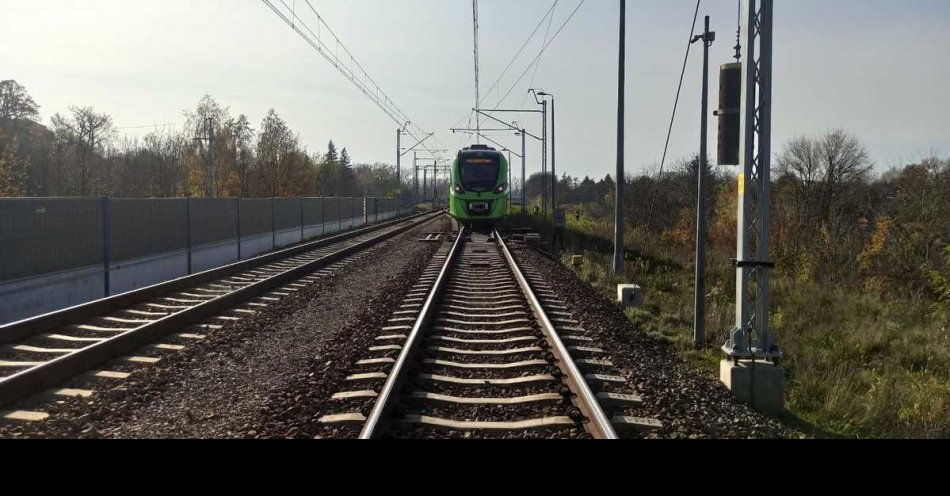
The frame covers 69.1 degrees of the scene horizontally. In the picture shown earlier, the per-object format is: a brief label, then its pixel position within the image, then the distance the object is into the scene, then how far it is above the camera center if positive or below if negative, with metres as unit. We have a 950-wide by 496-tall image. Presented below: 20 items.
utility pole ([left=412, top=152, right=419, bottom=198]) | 86.38 +4.82
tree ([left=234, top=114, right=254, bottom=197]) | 55.75 +5.02
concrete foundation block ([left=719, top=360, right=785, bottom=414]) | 6.45 -1.61
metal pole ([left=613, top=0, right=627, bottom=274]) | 17.12 +1.48
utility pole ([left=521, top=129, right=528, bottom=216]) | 52.27 +4.03
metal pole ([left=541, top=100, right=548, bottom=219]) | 40.35 +3.77
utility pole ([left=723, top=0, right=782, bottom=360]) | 6.58 +0.22
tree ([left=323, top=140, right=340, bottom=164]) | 135.82 +12.02
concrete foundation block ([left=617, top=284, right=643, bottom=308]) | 12.19 -1.45
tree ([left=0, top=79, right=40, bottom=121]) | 49.81 +8.01
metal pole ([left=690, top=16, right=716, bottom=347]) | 9.45 -0.14
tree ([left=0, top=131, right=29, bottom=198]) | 38.81 +2.24
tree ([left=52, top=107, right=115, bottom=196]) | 51.62 +5.76
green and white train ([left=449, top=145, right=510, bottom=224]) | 28.14 +1.20
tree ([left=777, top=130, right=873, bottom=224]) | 42.25 +2.71
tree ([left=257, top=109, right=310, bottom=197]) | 56.41 +4.43
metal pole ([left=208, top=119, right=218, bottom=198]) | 34.83 +2.12
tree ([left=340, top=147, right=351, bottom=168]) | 141.88 +11.56
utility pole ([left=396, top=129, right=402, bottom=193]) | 61.50 +5.22
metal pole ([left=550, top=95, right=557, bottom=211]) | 36.03 +2.08
